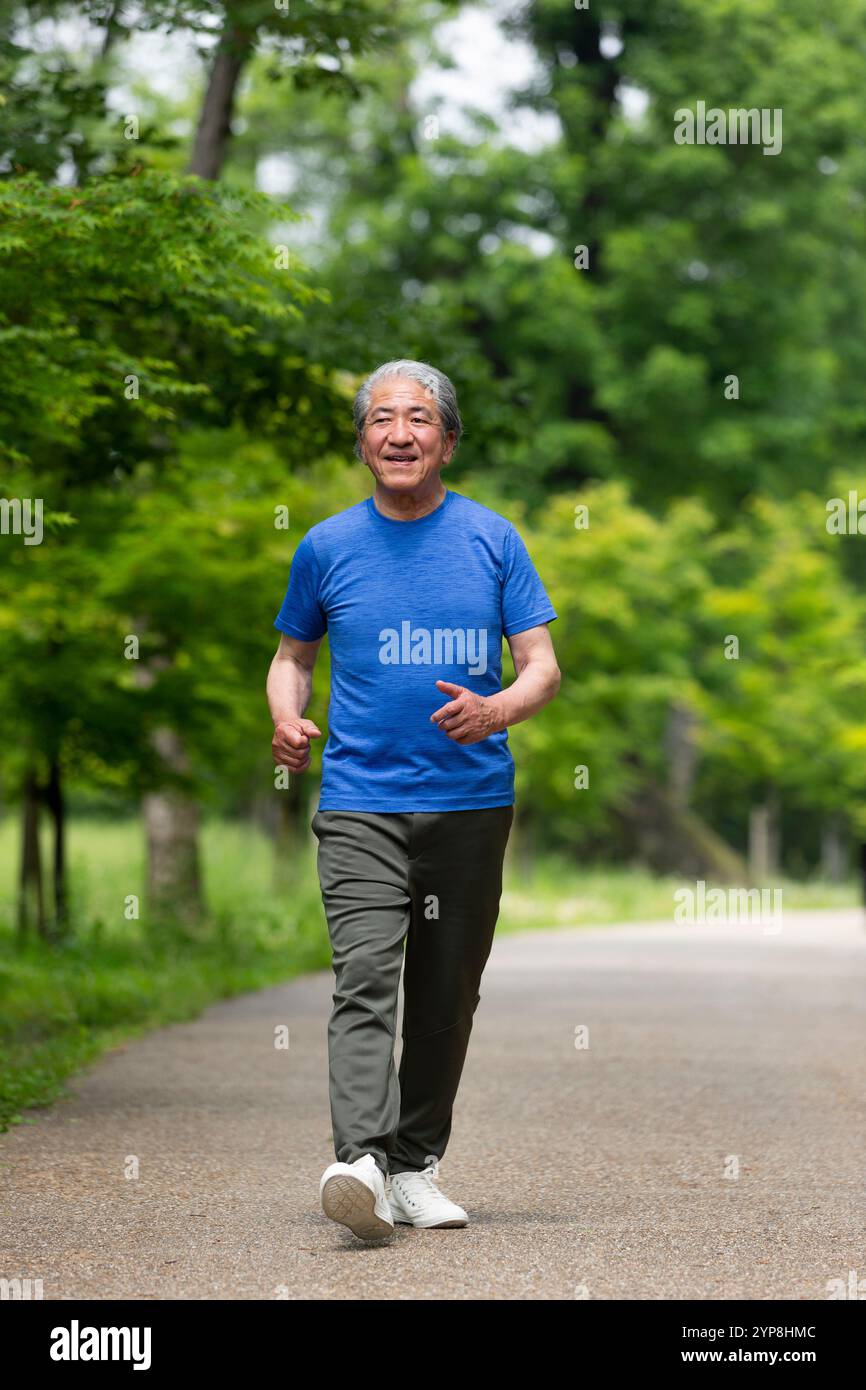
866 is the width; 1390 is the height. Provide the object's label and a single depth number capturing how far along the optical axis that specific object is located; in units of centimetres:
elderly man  501
